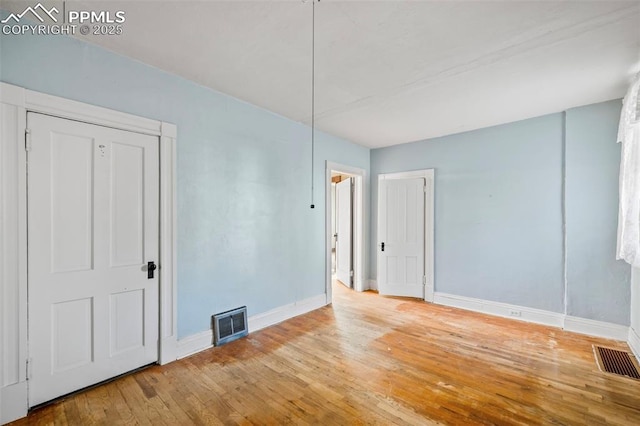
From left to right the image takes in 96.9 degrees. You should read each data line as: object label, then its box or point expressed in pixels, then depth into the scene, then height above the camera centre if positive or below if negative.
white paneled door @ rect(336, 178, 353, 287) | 5.55 -0.37
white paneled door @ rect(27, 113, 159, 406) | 2.02 -0.34
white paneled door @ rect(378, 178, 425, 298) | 4.80 -0.43
